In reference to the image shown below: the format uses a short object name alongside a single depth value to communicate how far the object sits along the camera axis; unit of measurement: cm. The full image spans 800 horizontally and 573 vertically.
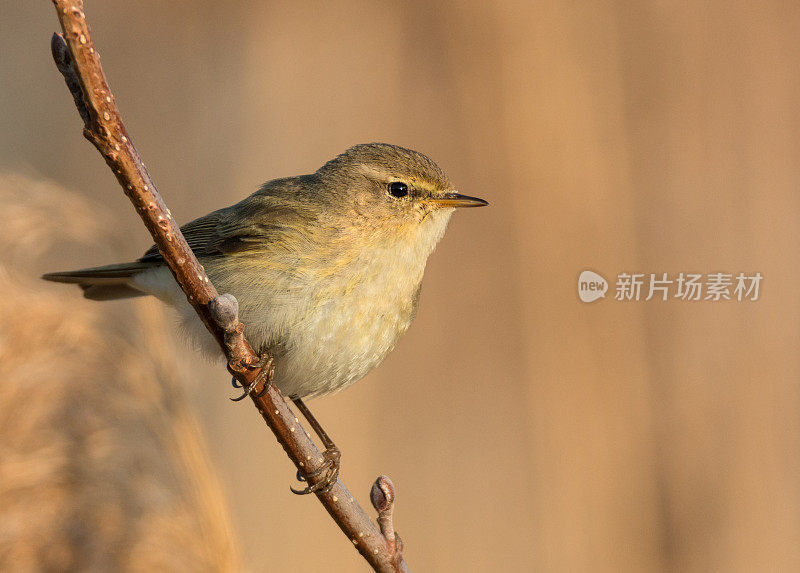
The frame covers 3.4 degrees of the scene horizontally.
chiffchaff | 252
